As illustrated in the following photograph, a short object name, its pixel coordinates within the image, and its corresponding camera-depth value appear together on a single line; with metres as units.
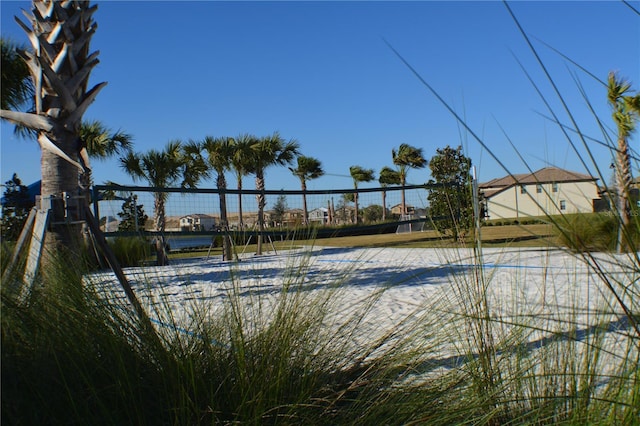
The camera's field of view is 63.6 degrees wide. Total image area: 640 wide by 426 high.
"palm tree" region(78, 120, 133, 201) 14.38
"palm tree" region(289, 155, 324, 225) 28.88
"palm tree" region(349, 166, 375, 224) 37.44
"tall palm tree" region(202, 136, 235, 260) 19.61
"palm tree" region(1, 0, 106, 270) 3.40
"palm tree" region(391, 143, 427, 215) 33.44
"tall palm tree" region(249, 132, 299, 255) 20.35
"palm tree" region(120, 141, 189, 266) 16.50
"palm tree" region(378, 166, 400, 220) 37.51
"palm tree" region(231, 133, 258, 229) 20.05
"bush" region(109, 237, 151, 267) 7.73
